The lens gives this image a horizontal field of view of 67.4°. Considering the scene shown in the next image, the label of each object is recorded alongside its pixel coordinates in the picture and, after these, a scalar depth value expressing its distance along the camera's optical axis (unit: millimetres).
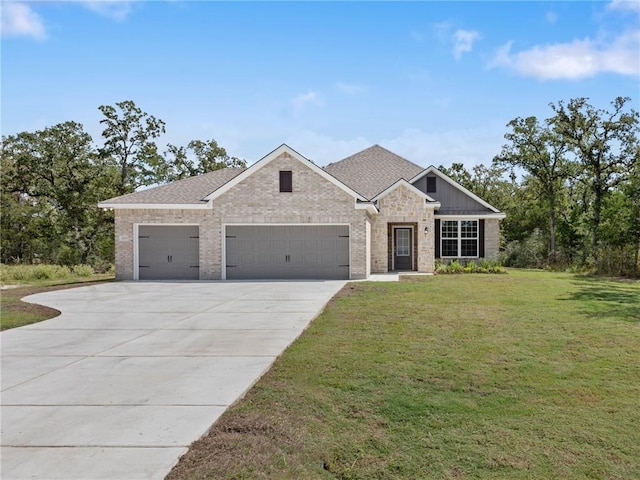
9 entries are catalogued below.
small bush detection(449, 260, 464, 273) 22141
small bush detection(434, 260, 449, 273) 22188
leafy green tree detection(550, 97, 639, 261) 26859
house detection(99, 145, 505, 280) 19469
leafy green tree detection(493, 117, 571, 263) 29875
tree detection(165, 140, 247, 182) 35750
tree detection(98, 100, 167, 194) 30688
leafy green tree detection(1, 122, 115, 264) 29328
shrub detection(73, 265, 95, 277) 22578
